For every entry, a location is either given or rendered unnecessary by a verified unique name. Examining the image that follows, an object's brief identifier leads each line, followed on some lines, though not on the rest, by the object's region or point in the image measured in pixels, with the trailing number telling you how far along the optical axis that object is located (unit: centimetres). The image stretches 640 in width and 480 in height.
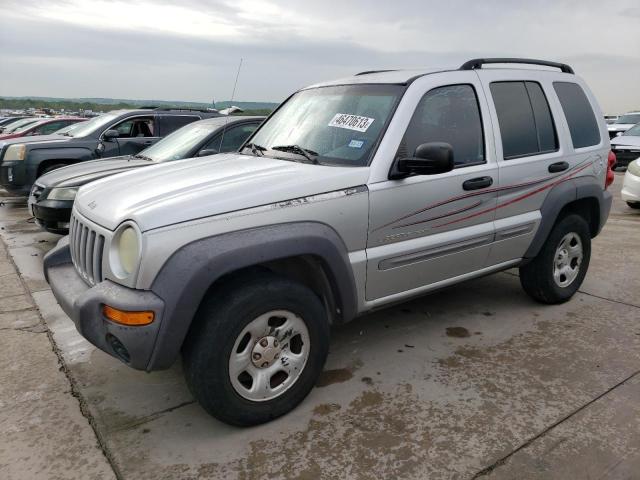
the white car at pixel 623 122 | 1802
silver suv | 240
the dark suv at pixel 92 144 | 807
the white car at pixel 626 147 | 1394
